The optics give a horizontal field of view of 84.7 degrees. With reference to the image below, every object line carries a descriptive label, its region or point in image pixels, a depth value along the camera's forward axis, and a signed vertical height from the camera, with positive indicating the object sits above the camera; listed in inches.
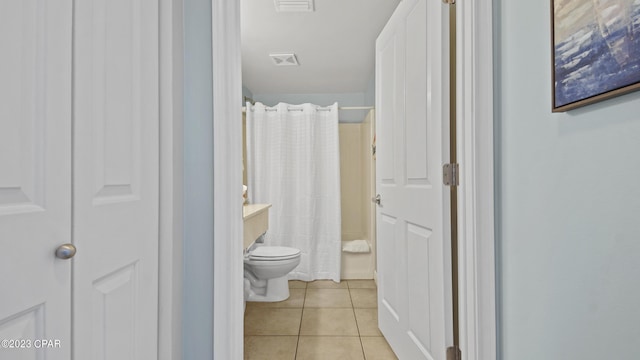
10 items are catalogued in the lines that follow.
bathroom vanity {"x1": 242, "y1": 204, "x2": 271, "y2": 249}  88.1 -11.1
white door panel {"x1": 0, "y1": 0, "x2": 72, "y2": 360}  23.1 +0.7
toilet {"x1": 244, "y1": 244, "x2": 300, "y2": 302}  108.8 -27.7
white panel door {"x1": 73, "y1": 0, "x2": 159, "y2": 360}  30.0 +0.6
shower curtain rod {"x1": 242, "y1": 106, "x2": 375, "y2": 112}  145.3 +31.0
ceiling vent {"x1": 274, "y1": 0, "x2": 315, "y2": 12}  93.2 +48.3
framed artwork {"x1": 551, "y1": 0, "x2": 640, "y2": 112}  29.4 +12.3
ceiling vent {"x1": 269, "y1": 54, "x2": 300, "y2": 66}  133.9 +48.6
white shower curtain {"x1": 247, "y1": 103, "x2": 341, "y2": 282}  142.3 +0.9
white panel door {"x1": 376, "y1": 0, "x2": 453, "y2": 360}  57.5 -0.3
